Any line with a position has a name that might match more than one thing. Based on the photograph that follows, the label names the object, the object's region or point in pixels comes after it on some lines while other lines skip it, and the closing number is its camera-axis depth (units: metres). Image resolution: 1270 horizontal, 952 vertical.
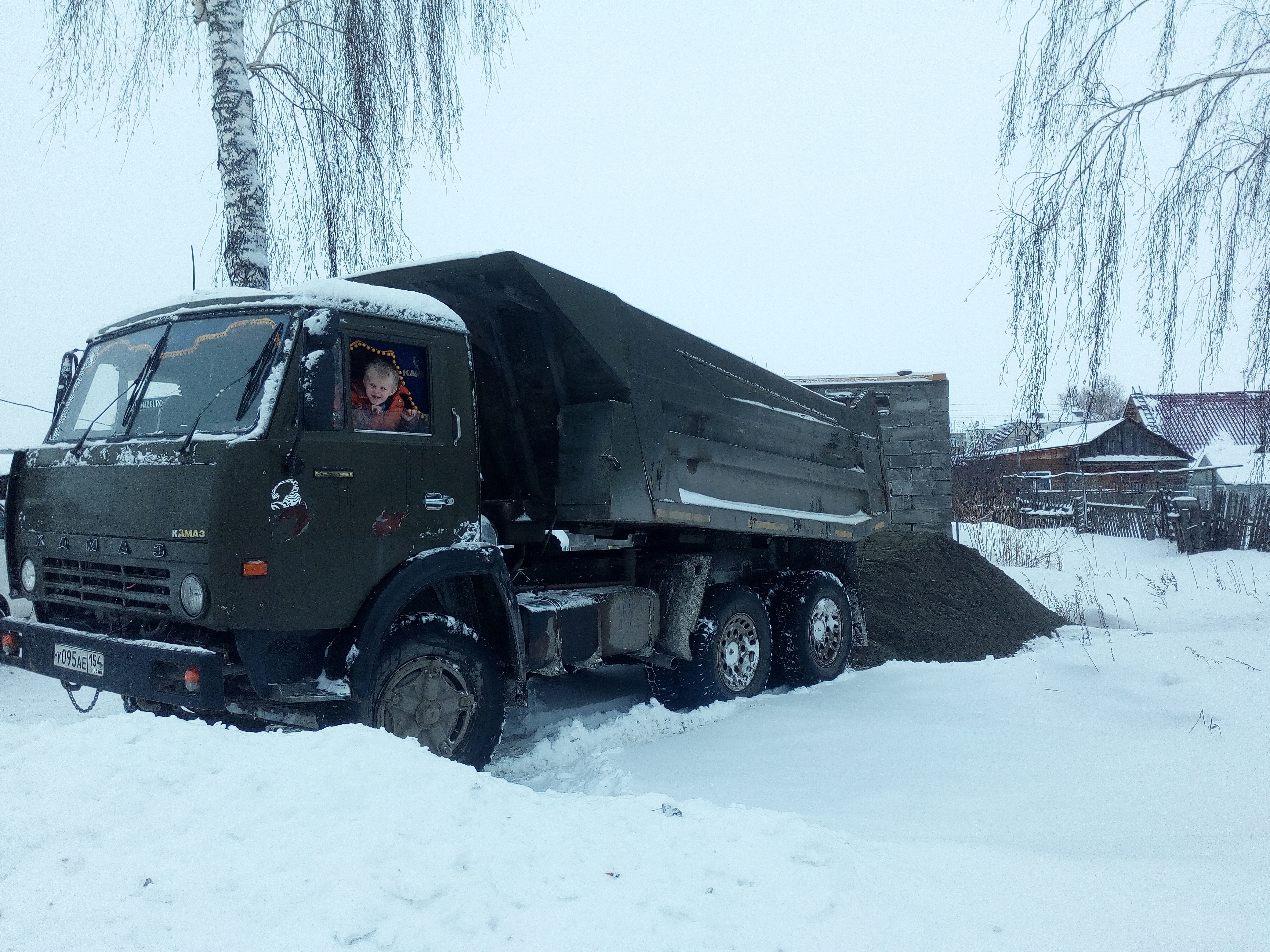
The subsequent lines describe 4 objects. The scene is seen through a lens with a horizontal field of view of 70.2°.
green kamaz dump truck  4.06
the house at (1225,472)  25.48
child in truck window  4.52
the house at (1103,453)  38.00
